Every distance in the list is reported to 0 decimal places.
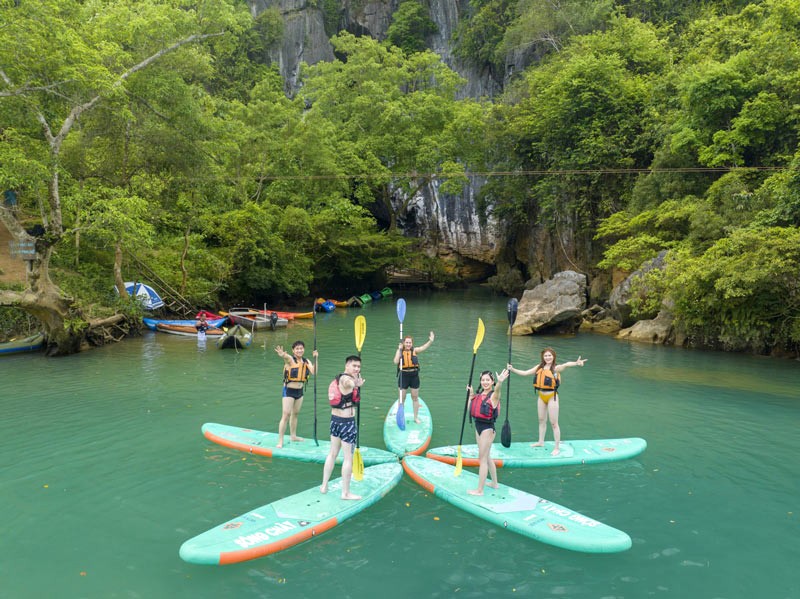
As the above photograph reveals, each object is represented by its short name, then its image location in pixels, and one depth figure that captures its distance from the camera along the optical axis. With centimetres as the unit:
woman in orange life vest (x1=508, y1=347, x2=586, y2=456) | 825
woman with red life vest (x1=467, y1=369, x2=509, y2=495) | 661
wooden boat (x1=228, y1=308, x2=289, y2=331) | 2070
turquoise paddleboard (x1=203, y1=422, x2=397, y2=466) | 802
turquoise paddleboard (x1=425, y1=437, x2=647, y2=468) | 800
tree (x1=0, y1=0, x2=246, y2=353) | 1355
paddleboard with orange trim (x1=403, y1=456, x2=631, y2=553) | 575
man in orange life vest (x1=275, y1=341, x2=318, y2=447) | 815
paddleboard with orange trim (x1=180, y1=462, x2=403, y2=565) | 546
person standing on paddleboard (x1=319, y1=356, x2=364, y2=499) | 654
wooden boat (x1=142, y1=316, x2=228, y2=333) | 1954
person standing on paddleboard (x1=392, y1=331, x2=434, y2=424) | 943
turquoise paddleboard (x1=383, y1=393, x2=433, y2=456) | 845
